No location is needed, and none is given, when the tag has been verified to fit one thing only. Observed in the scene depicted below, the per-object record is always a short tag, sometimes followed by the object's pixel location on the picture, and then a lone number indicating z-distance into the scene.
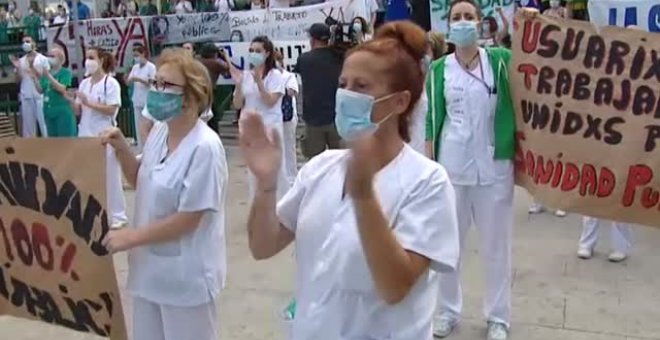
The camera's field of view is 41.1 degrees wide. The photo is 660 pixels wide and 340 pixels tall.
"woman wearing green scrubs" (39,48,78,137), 10.78
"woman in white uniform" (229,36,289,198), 8.19
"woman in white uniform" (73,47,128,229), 7.80
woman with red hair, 2.22
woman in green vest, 4.76
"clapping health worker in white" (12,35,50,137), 13.50
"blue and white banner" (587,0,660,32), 6.28
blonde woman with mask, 3.29
